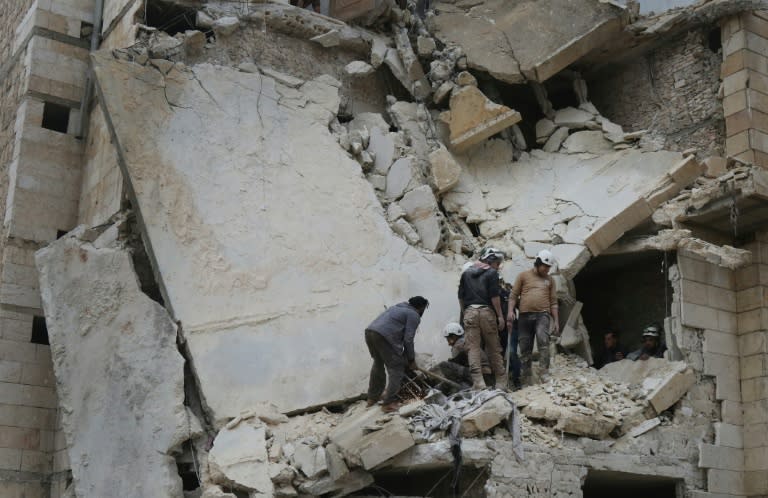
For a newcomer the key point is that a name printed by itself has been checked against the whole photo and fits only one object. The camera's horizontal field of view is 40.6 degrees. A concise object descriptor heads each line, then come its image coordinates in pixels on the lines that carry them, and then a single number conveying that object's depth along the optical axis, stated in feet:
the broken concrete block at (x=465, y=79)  43.70
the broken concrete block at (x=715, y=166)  39.17
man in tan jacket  35.01
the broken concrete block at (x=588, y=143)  42.73
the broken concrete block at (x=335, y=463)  30.30
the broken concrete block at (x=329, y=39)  42.75
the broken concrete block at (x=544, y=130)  44.78
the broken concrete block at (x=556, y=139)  44.14
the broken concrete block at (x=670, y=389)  34.82
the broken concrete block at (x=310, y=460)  30.81
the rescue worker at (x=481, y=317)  33.76
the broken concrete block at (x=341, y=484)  30.63
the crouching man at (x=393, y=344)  32.17
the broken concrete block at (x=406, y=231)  39.37
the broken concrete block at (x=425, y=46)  44.57
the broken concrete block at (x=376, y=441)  30.01
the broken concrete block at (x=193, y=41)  40.01
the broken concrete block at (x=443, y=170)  41.60
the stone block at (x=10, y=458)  40.83
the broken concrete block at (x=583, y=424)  32.58
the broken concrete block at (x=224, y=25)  40.91
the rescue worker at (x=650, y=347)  37.73
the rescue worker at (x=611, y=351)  39.22
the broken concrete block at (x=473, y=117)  42.80
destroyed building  33.32
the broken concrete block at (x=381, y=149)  41.27
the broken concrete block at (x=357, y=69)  43.16
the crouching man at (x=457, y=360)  34.40
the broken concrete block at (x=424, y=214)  39.68
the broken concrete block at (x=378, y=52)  43.62
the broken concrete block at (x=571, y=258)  37.45
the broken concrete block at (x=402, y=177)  40.74
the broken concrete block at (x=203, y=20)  41.01
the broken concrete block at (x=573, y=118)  44.11
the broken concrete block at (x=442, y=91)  43.65
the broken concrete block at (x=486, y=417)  30.83
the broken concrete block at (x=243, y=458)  31.01
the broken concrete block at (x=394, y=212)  39.73
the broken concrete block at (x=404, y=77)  44.01
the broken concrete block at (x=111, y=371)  33.76
